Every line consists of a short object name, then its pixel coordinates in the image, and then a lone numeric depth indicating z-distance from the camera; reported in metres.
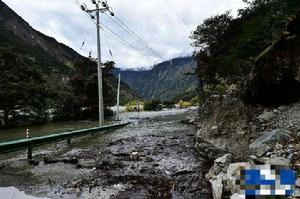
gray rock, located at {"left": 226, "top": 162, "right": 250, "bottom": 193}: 4.48
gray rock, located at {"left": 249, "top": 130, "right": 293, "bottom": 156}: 6.18
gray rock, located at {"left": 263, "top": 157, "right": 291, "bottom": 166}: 4.70
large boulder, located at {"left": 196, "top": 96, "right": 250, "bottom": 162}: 7.80
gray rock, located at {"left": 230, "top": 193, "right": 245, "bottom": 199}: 3.74
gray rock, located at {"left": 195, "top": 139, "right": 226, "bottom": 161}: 8.05
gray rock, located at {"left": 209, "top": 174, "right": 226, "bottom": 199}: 4.86
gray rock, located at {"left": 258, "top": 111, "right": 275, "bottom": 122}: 8.45
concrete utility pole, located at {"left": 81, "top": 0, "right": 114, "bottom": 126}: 20.50
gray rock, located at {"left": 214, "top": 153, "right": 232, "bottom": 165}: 6.12
